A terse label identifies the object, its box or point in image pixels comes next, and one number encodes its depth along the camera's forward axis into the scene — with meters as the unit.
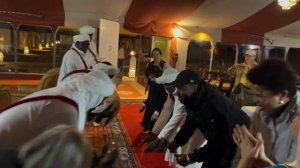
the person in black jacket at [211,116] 1.55
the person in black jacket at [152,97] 3.09
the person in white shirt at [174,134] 1.95
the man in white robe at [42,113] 1.11
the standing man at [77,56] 2.77
